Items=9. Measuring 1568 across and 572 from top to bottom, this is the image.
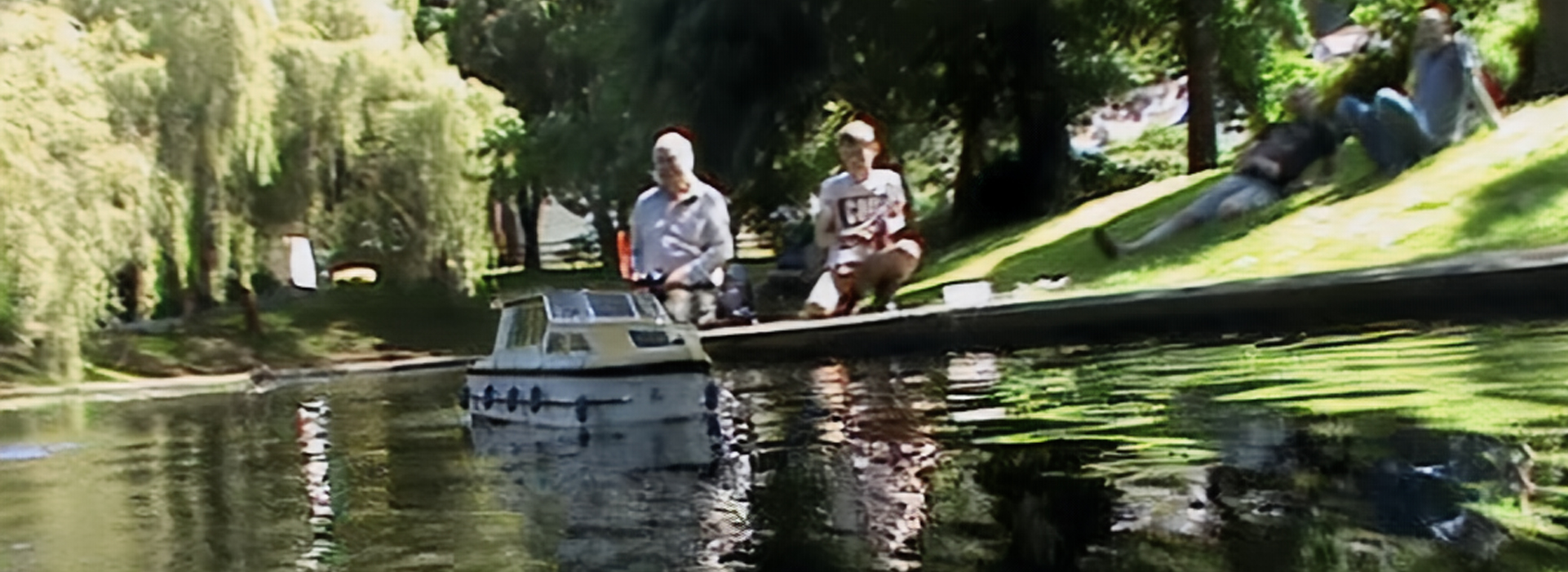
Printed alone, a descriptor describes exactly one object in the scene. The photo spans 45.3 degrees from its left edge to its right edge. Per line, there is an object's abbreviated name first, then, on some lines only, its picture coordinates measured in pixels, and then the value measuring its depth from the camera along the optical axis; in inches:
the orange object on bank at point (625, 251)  284.3
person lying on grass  462.6
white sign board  891.4
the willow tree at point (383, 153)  834.2
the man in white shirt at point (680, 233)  264.4
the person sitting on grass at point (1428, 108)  434.0
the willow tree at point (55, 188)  569.9
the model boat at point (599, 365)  188.7
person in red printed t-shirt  320.8
